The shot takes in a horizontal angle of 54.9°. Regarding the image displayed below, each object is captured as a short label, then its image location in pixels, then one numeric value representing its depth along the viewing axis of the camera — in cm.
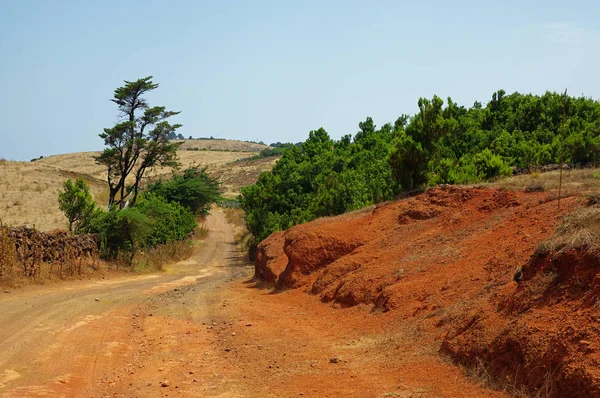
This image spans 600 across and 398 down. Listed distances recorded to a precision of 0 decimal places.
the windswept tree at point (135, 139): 4372
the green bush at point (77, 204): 3281
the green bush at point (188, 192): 5566
